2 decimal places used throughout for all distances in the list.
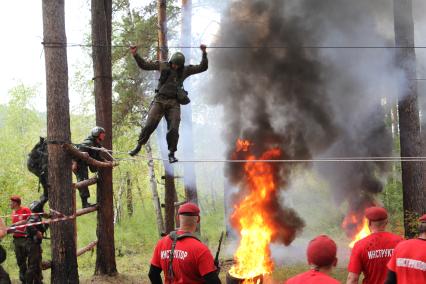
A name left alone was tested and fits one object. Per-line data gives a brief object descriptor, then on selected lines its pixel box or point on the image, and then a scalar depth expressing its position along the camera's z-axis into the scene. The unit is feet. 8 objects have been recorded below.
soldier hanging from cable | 27.68
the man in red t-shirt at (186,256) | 13.17
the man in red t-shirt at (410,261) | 12.76
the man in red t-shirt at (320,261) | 9.48
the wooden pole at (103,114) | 35.60
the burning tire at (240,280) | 32.09
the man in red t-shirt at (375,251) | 15.01
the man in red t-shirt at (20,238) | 29.01
